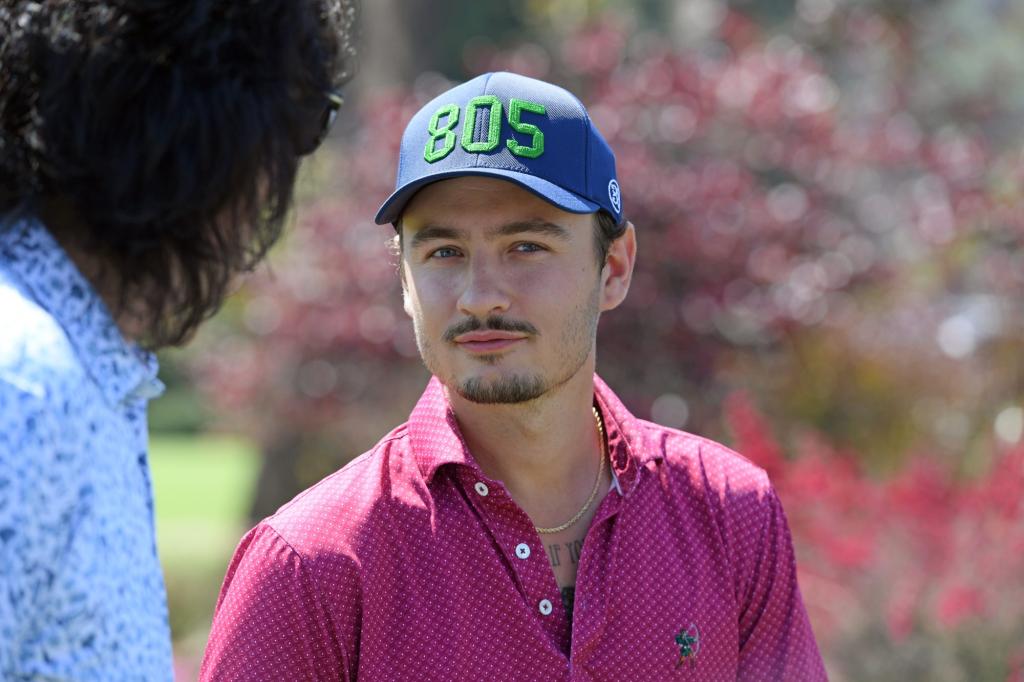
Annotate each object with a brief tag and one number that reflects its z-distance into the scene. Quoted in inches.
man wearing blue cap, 179.8
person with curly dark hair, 167.7
